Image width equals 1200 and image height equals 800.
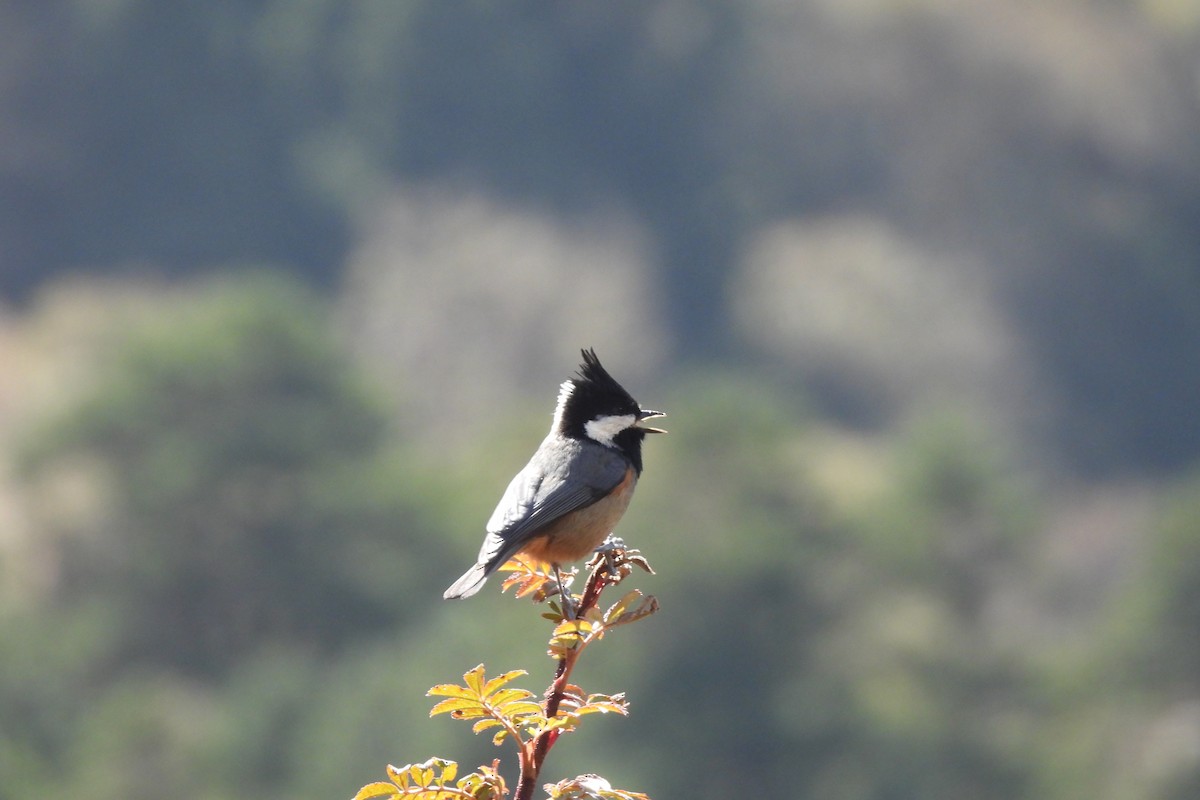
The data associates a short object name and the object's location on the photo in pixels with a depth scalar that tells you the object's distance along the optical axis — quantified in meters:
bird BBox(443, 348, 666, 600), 10.76
